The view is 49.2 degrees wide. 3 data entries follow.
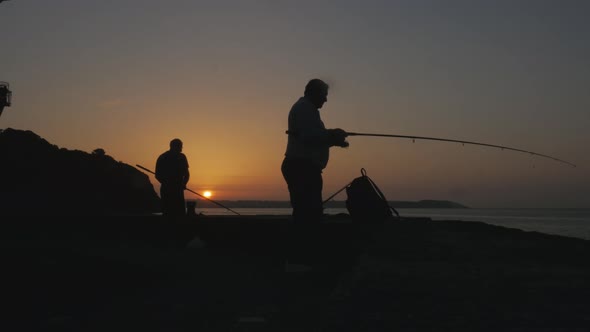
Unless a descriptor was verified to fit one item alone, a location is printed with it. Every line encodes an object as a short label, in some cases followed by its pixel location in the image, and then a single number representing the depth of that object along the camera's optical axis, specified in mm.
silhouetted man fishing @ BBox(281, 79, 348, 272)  6438
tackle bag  11992
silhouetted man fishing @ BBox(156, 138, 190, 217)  11047
